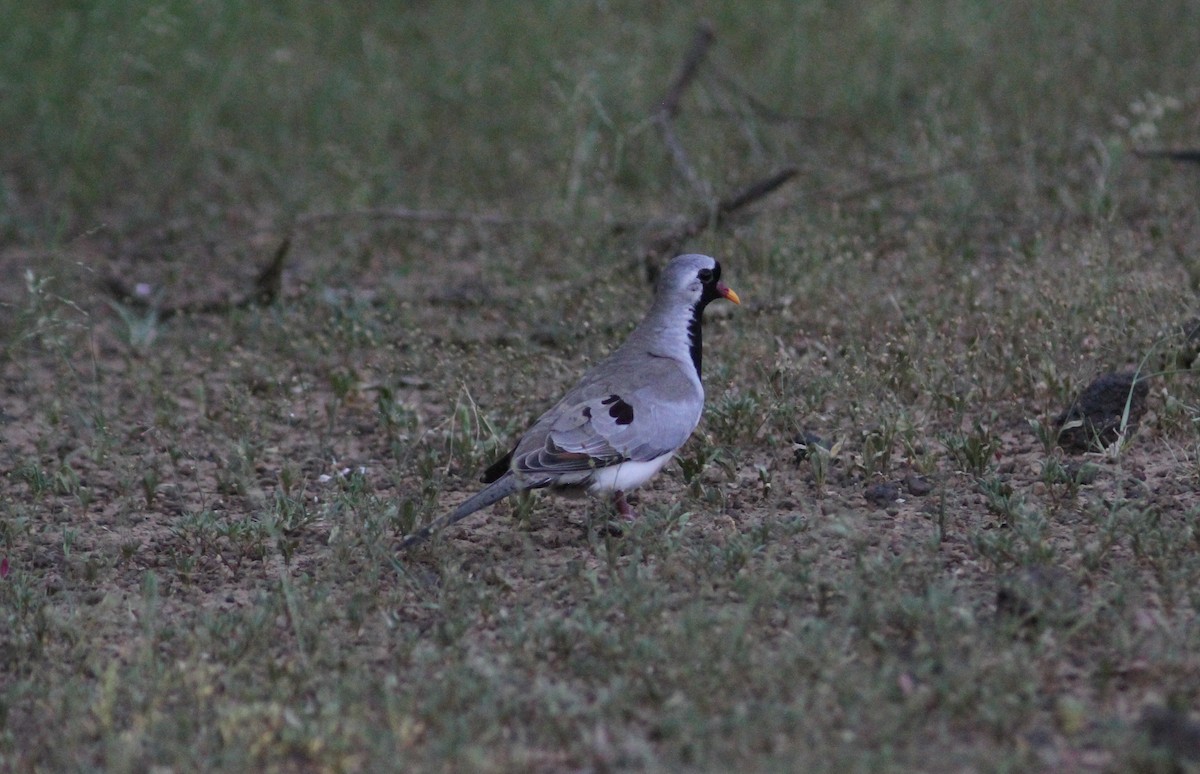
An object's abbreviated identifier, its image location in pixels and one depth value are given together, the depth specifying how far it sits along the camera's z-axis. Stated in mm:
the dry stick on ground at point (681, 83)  17625
